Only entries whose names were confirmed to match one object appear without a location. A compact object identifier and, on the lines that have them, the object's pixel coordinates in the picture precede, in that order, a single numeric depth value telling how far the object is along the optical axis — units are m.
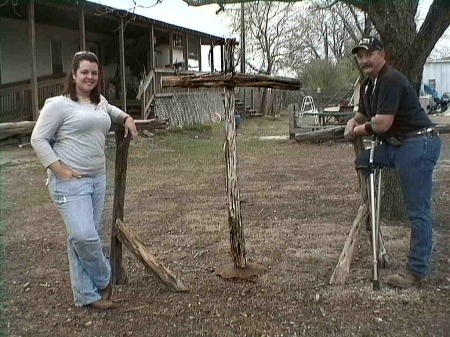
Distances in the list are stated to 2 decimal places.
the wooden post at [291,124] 15.70
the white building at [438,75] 36.28
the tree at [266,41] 36.41
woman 3.51
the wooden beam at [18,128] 4.08
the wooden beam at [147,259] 4.17
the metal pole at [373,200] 4.19
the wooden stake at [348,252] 4.29
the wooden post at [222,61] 4.37
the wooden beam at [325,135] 4.98
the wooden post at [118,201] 4.30
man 4.07
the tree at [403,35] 5.77
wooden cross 4.31
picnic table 15.80
